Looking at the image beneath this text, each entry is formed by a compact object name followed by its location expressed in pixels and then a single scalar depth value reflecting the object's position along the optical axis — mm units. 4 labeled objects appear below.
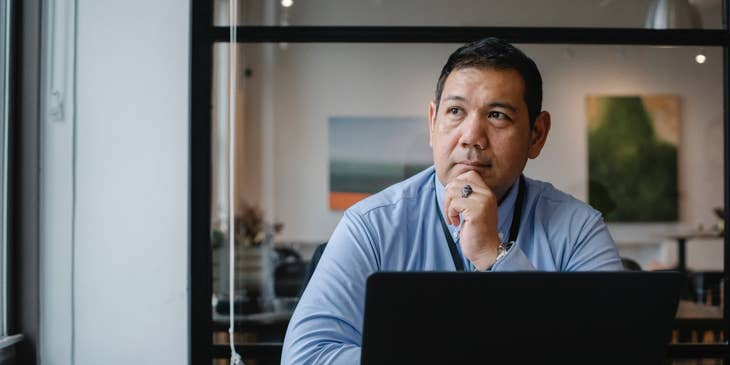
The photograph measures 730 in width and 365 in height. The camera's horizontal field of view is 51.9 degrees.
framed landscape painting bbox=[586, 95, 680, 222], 3656
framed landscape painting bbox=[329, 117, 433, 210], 2945
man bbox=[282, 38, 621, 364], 1390
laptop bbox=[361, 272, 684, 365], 908
